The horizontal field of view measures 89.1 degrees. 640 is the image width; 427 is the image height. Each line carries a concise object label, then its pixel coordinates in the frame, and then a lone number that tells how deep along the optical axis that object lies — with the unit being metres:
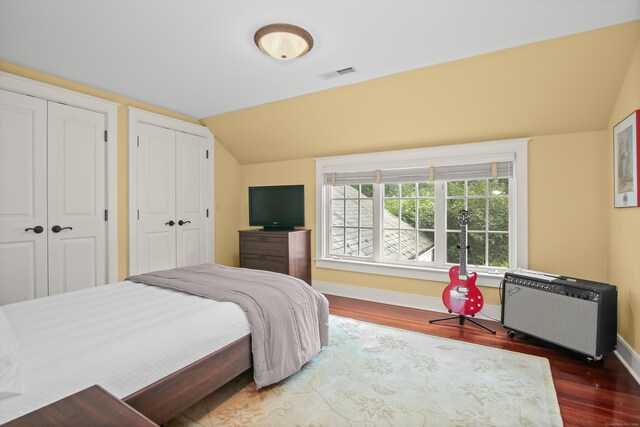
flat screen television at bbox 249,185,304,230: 4.39
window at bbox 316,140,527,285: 3.31
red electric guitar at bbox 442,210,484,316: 3.10
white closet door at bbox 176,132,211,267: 4.25
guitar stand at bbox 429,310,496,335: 3.03
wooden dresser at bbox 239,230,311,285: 4.09
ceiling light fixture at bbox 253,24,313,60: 2.24
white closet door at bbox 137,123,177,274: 3.83
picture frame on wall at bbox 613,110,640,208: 2.18
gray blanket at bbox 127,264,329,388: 1.96
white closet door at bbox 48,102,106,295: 3.12
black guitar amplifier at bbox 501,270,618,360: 2.33
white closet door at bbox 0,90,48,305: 2.83
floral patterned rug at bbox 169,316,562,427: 1.75
